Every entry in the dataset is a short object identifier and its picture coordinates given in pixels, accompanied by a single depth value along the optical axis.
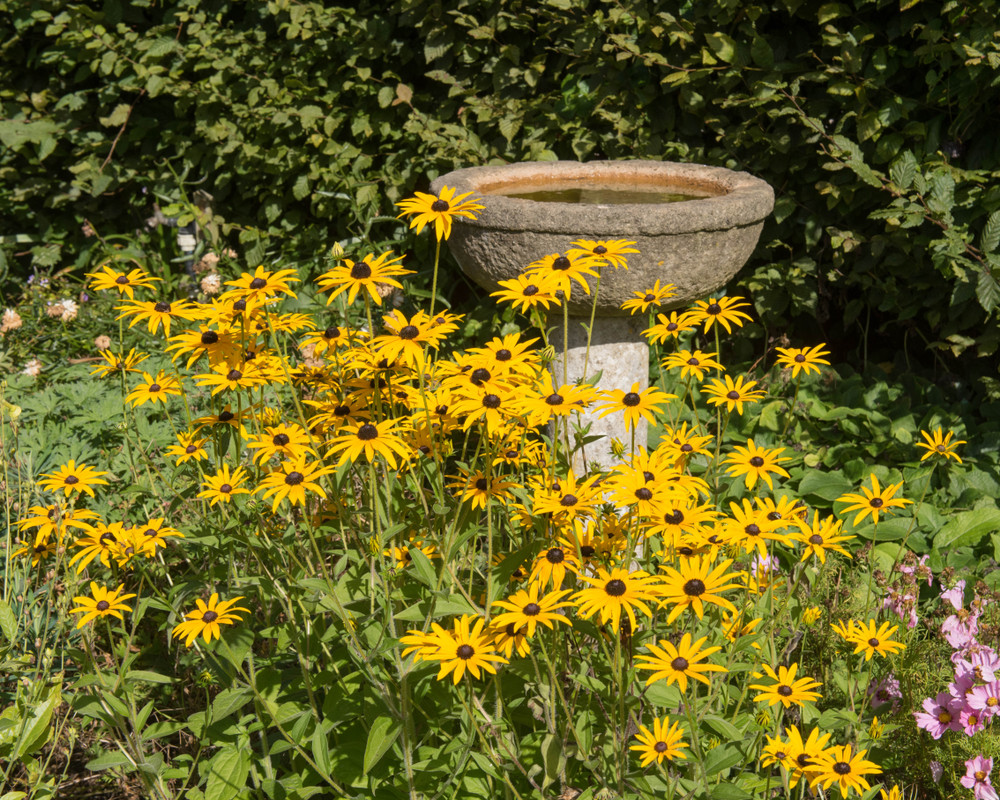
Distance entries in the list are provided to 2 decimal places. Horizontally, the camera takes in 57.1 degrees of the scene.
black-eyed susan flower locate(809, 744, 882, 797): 1.55
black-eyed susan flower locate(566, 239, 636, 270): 1.98
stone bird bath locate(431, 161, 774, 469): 2.82
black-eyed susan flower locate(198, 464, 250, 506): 1.80
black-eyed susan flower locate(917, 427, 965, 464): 1.91
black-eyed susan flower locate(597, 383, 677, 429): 1.74
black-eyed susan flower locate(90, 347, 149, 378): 2.11
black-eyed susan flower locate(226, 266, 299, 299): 1.85
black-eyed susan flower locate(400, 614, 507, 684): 1.46
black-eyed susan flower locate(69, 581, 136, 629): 1.76
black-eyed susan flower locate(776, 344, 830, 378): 2.03
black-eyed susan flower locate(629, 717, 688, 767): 1.55
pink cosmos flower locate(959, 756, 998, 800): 1.85
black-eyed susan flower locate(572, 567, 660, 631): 1.44
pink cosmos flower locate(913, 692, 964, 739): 2.03
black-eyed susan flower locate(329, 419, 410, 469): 1.63
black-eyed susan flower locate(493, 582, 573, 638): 1.48
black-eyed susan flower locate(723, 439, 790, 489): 1.84
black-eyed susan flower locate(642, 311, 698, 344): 2.06
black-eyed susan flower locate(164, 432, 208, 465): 2.00
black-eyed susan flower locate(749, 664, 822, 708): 1.61
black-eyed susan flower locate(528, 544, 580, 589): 1.59
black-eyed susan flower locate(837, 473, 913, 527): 1.76
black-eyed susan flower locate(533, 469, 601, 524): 1.63
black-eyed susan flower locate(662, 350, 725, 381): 2.08
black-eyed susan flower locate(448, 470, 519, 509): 1.81
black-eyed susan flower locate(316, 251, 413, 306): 1.78
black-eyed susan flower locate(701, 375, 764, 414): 2.00
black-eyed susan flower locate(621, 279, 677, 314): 2.22
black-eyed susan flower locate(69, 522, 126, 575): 1.85
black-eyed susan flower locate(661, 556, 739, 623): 1.52
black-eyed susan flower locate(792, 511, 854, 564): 1.72
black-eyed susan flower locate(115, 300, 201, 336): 1.97
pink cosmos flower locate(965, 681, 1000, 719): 1.91
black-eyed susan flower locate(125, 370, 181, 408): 2.05
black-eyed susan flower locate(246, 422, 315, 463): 1.76
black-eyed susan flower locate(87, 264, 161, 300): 2.05
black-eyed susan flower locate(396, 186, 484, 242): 1.87
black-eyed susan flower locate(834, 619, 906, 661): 1.74
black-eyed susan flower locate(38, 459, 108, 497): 1.97
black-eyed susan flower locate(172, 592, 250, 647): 1.66
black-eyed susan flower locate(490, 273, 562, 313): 1.84
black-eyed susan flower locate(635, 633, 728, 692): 1.46
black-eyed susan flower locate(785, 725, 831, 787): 1.60
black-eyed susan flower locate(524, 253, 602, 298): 1.86
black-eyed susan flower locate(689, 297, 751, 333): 2.14
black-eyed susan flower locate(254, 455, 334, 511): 1.64
